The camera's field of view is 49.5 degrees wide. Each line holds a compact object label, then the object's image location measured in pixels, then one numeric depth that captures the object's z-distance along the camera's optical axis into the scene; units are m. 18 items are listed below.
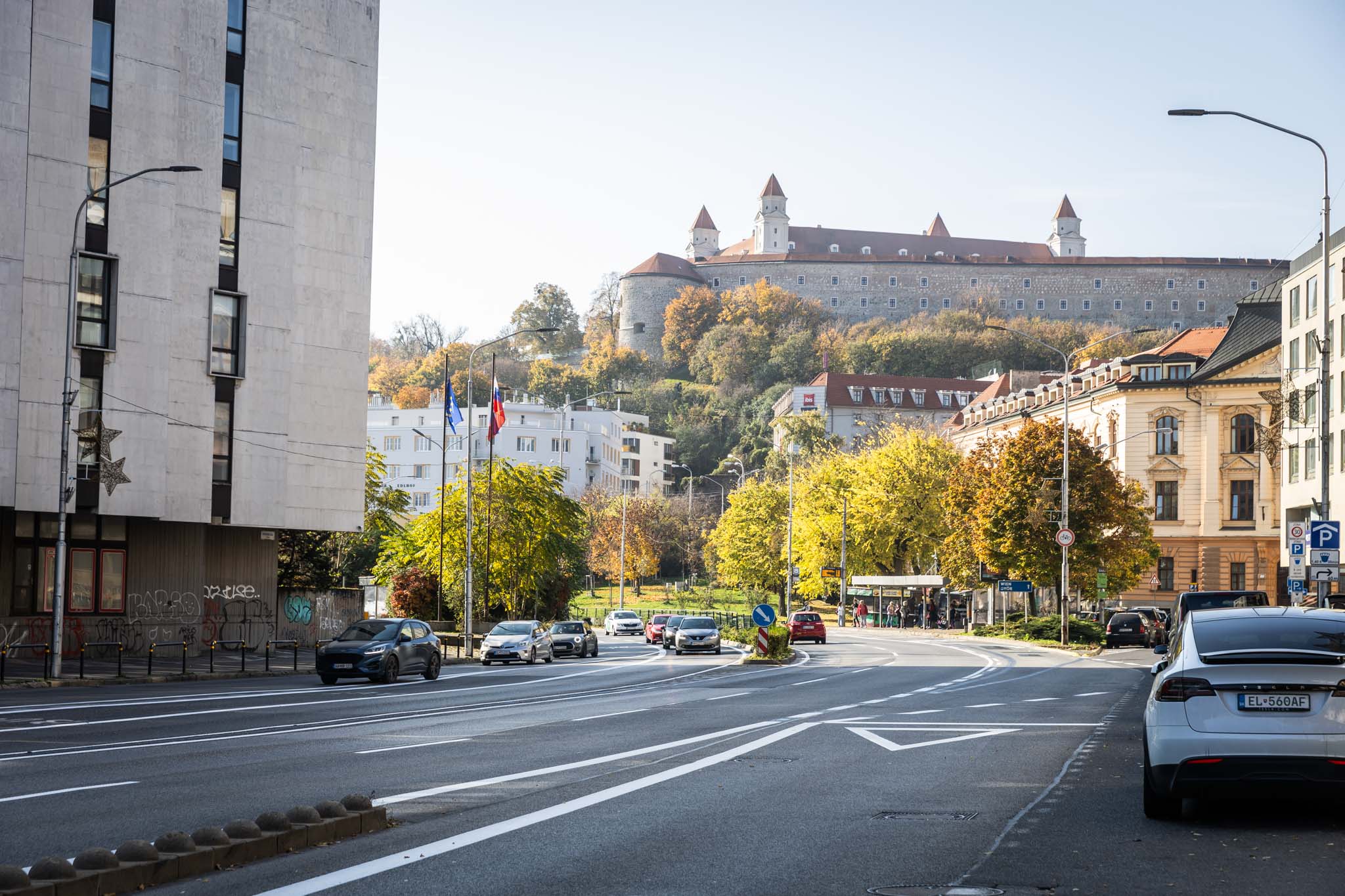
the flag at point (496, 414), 48.81
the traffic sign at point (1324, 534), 29.66
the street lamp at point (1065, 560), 54.75
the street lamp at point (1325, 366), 28.54
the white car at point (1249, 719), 10.26
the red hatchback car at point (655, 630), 67.31
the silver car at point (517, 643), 44.34
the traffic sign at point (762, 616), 40.00
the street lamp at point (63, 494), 30.35
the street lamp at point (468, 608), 47.09
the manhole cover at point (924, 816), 11.18
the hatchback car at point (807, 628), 61.19
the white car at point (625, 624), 77.50
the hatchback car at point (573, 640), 49.66
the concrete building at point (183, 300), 37.09
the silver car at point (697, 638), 51.41
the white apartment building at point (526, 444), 132.75
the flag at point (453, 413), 47.03
